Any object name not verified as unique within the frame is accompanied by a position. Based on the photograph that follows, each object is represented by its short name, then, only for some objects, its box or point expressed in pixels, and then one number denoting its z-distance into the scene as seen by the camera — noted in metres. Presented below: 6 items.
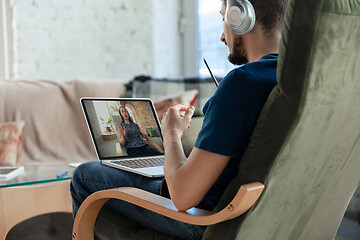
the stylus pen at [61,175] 1.41
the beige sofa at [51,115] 2.47
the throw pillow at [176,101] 2.51
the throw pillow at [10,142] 2.22
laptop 1.40
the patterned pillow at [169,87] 2.67
